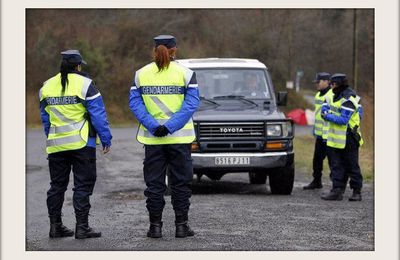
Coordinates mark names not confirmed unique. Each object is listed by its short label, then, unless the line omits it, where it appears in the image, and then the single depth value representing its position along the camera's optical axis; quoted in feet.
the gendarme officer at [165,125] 25.99
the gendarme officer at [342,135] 38.88
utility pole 120.98
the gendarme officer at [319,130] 43.75
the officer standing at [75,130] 26.37
